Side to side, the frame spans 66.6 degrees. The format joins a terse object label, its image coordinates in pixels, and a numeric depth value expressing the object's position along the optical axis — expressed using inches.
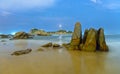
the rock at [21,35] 1003.9
